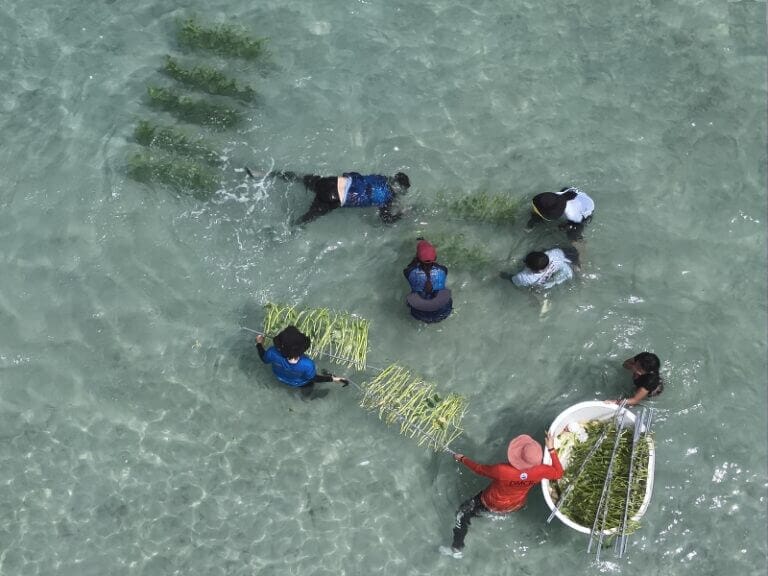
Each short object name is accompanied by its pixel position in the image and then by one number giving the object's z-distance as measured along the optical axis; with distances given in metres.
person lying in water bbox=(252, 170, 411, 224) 9.57
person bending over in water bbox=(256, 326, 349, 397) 8.04
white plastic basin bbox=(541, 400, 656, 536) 8.04
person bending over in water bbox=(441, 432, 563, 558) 7.59
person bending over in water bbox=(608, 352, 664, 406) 8.50
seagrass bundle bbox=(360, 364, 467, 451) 8.80
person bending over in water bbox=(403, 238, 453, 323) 8.85
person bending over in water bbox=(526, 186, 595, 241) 9.16
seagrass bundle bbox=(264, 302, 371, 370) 9.07
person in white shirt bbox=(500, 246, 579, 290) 8.99
